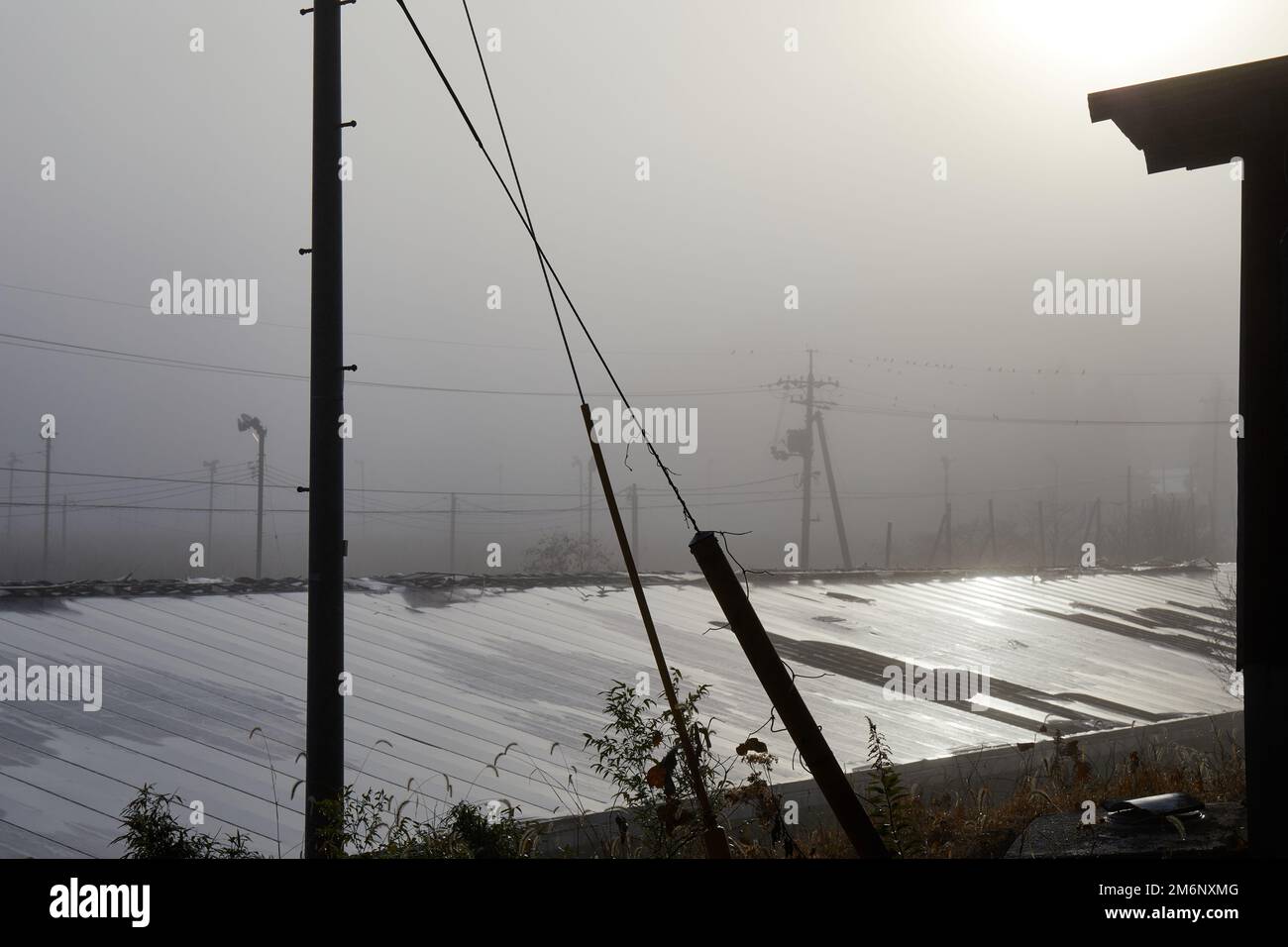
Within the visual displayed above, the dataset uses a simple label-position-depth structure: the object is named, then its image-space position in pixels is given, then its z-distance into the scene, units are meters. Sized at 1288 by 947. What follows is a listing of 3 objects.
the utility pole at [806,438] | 80.31
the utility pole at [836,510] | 68.94
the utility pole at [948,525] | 81.81
